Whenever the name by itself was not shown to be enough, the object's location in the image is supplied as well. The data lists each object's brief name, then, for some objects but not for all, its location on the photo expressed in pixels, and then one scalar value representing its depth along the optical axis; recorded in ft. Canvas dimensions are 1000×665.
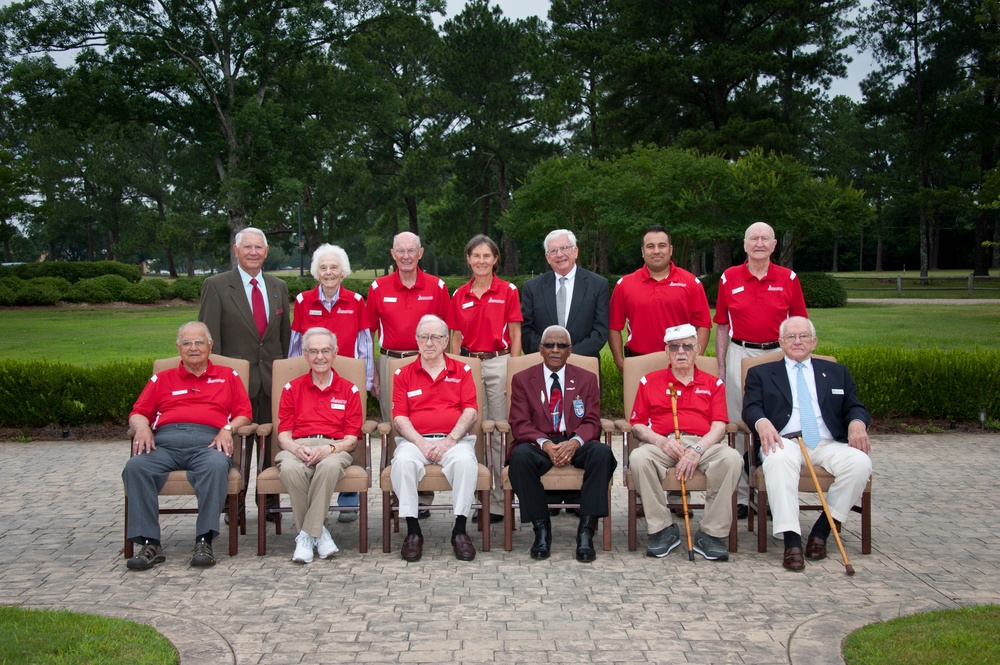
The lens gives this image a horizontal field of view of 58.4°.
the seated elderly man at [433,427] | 17.25
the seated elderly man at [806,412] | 17.15
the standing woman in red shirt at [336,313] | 20.31
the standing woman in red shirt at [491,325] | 20.16
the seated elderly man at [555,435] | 17.35
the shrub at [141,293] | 100.37
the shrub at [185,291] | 106.73
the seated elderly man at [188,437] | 16.63
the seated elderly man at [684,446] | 17.13
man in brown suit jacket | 19.63
